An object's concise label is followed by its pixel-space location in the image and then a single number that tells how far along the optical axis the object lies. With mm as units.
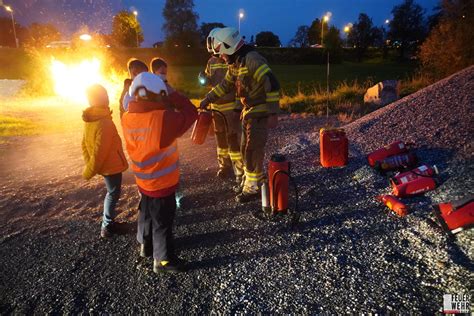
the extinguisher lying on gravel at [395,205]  4270
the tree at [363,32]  67250
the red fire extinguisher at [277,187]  4328
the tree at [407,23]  63644
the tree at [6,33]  62719
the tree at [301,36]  87250
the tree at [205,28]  73775
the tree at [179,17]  64188
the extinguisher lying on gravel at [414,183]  4559
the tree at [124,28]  54469
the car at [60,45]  31925
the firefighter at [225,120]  5695
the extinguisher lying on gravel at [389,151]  5484
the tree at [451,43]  13812
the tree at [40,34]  62844
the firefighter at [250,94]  4621
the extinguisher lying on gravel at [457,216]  3633
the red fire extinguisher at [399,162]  5289
